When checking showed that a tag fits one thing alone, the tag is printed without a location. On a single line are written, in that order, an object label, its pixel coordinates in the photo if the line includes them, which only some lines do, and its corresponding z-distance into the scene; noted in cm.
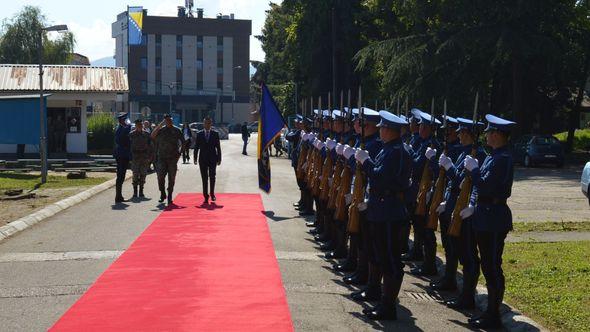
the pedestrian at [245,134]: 4456
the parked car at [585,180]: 1764
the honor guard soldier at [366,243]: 818
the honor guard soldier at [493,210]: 725
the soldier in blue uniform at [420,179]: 966
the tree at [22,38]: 7162
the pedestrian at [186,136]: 3322
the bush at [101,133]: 4075
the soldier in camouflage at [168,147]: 1762
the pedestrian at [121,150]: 1805
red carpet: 734
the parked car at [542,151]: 3519
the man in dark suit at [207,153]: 1767
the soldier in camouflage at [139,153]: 1866
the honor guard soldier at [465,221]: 798
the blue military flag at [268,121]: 1667
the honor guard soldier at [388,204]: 749
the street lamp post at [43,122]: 2309
